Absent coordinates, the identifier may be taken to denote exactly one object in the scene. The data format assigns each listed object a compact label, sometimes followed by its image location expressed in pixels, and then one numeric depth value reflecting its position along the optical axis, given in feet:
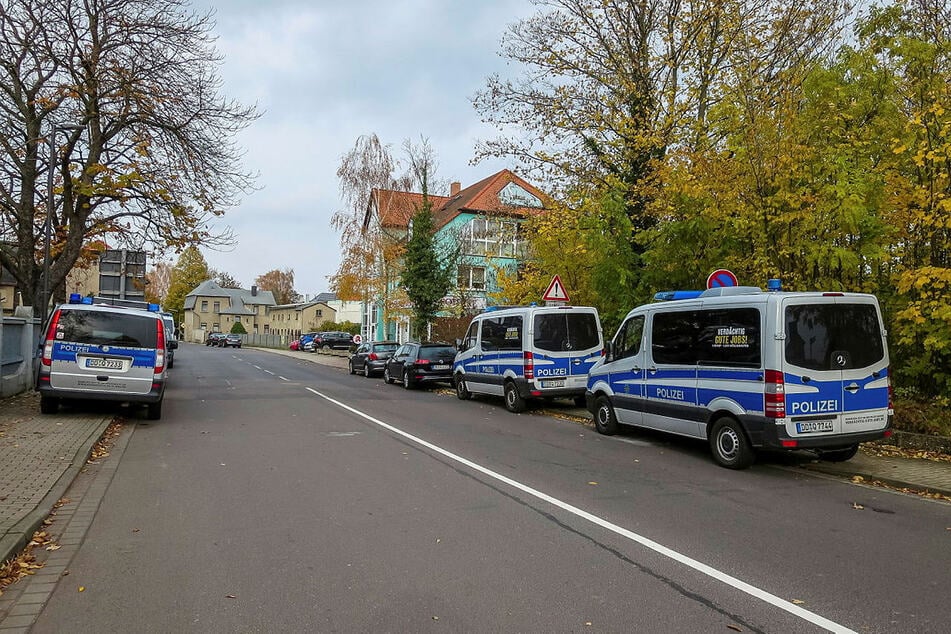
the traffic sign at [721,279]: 36.72
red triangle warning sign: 52.90
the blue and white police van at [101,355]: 38.58
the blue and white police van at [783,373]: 26.61
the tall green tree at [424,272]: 103.14
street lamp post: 53.42
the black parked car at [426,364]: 71.05
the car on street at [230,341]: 251.80
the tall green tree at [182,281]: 386.52
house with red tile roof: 75.82
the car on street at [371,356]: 93.71
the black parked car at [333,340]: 191.11
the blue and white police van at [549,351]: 48.32
